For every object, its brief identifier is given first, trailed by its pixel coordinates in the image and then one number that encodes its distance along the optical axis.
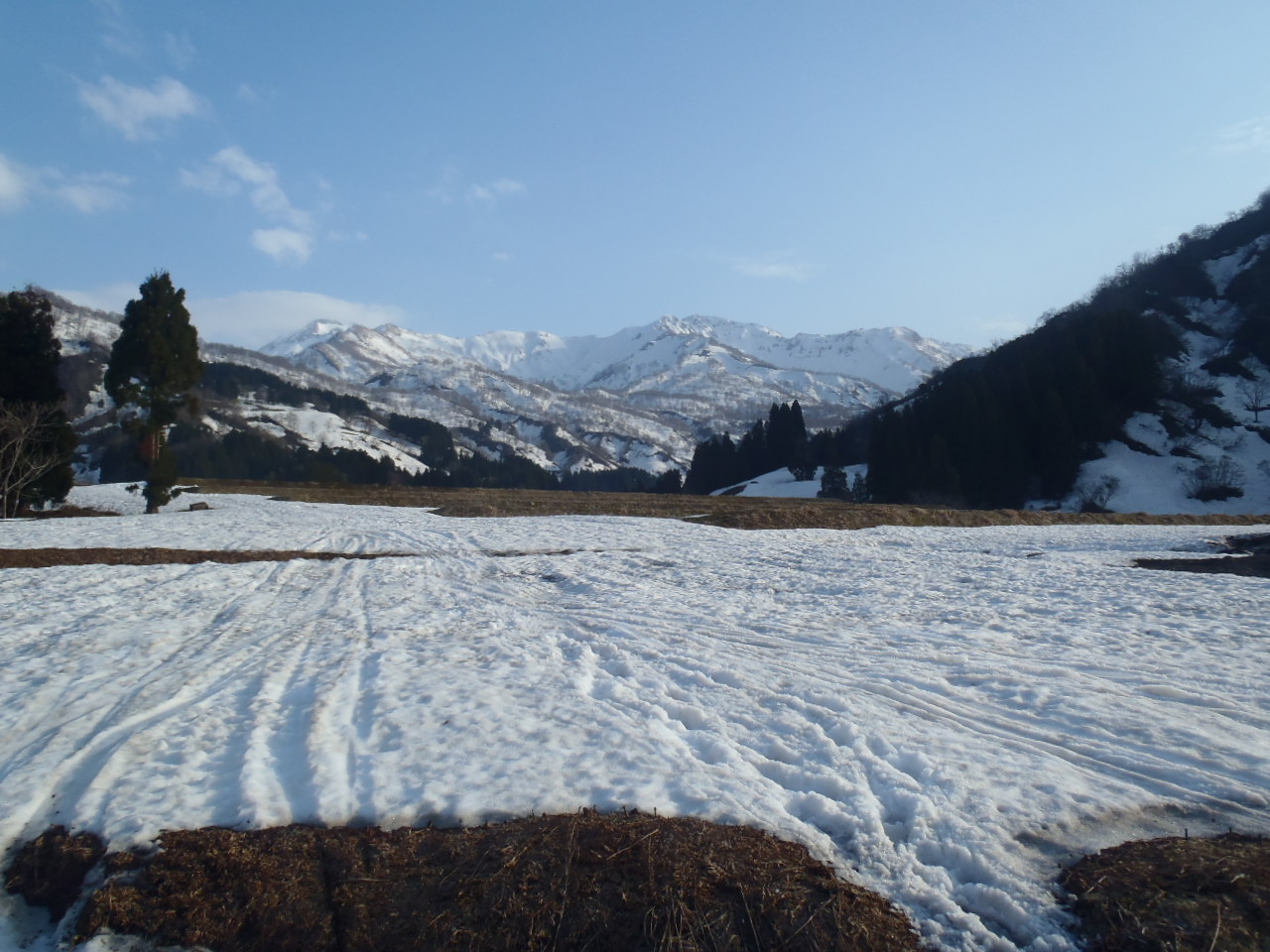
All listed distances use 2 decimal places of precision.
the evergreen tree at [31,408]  31.06
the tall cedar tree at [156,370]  32.34
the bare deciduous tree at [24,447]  30.02
